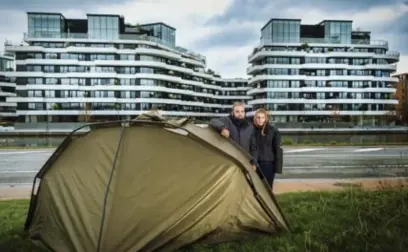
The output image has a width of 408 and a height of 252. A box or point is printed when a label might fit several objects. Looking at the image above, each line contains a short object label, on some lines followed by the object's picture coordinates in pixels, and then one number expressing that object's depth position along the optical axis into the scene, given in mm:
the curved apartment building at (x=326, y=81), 66250
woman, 6371
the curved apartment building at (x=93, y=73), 59656
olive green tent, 4480
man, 6020
